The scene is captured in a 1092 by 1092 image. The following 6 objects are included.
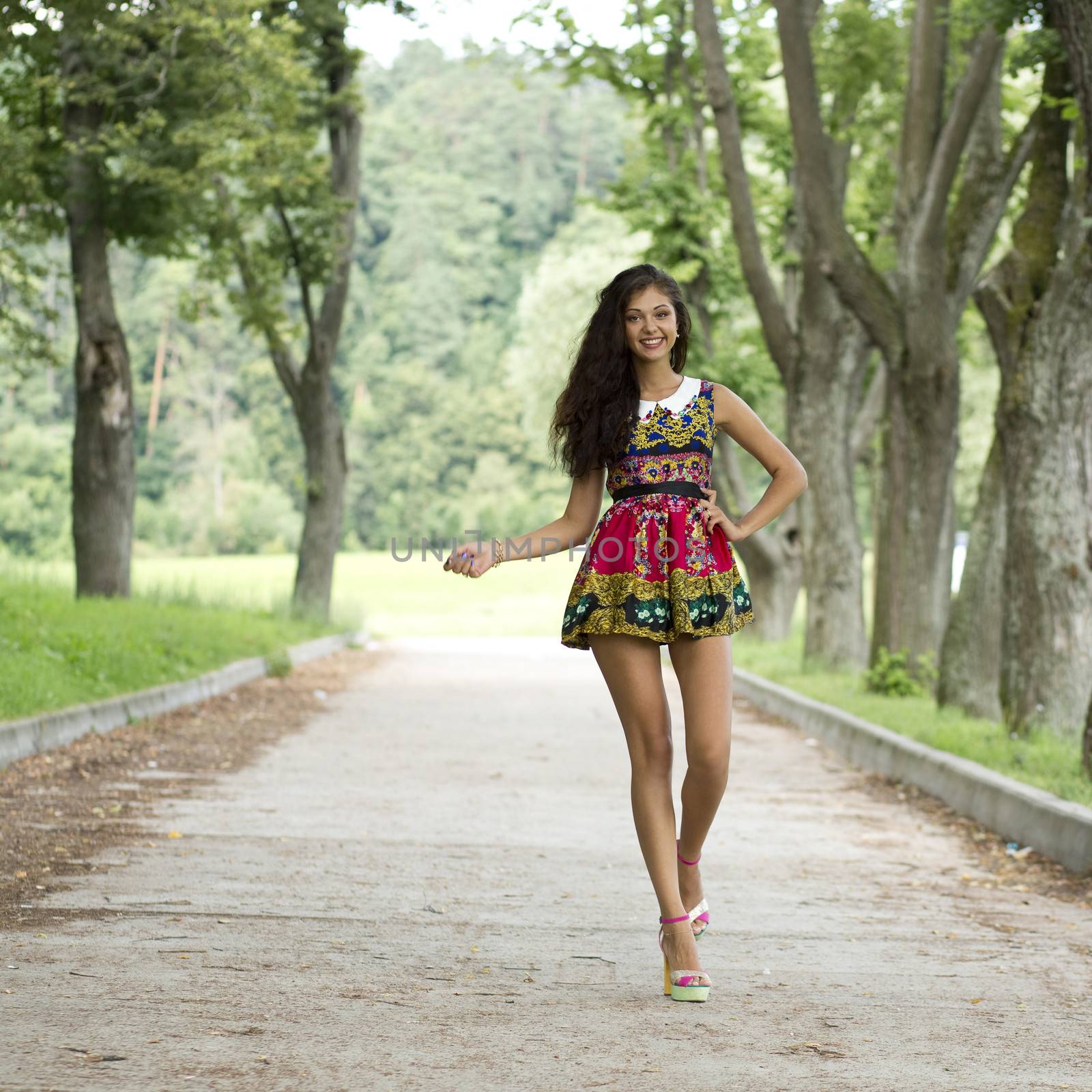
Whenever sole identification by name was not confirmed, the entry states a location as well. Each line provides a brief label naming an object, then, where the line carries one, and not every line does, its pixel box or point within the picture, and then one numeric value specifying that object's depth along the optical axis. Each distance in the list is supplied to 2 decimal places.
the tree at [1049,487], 11.52
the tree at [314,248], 23.97
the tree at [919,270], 15.29
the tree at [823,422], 19.08
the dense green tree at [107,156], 18.12
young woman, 5.30
